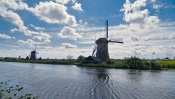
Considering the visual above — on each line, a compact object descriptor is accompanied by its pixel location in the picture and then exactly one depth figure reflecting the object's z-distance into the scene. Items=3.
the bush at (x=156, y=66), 74.19
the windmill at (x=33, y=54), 152.25
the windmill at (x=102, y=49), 85.69
